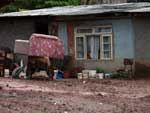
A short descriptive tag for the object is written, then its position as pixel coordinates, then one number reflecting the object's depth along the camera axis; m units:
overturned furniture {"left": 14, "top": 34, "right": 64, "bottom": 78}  18.38
